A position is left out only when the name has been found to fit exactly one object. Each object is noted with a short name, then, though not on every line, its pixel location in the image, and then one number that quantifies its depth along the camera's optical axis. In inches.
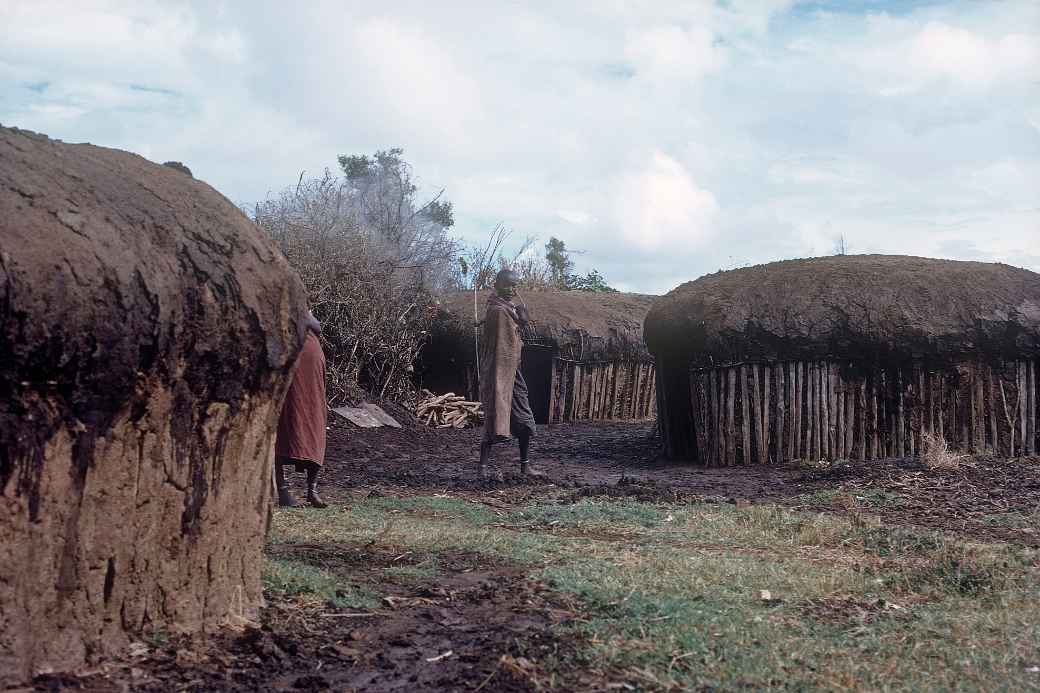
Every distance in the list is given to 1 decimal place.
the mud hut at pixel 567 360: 696.4
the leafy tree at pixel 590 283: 1160.2
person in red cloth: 284.4
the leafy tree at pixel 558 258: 1179.1
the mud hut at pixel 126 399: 121.3
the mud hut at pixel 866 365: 423.2
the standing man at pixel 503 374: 373.4
